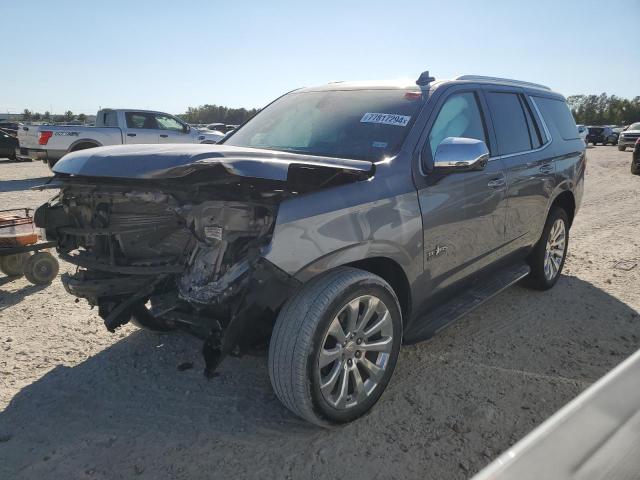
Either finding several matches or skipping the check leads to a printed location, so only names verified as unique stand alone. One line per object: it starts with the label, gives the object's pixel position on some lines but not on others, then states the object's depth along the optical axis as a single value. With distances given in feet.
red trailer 14.74
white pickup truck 43.32
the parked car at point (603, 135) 116.88
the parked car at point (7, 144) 56.65
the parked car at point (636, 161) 47.21
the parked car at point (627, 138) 84.43
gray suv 7.75
